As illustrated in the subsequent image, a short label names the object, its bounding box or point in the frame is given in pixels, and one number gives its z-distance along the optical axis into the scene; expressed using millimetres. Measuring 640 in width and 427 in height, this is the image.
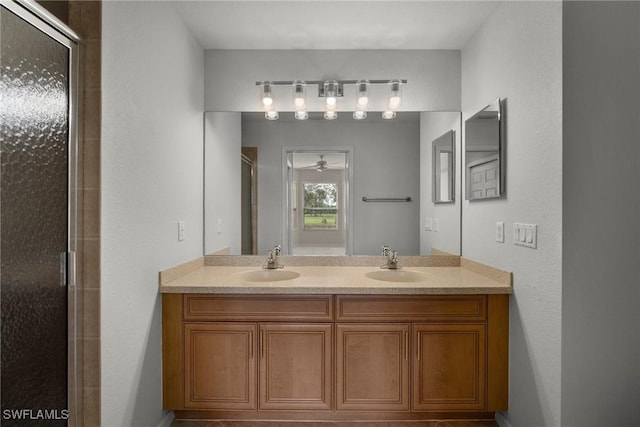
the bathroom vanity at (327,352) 2080
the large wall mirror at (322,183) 2746
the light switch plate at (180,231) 2262
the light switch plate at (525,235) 1727
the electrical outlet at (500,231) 2046
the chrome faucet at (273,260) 2611
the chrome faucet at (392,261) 2588
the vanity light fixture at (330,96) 2637
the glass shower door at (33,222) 1220
